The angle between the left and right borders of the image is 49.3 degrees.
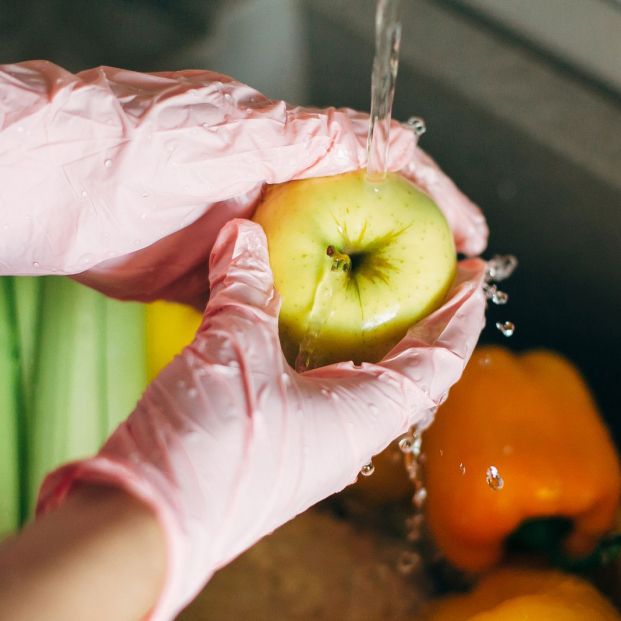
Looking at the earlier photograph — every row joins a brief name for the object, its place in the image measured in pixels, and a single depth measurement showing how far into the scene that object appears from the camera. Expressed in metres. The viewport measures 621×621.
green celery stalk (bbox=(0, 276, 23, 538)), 0.69
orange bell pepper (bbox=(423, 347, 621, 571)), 0.74
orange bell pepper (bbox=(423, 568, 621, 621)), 0.68
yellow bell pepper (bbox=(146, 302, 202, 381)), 0.81
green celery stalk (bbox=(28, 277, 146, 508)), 0.74
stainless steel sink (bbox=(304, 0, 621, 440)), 0.84
